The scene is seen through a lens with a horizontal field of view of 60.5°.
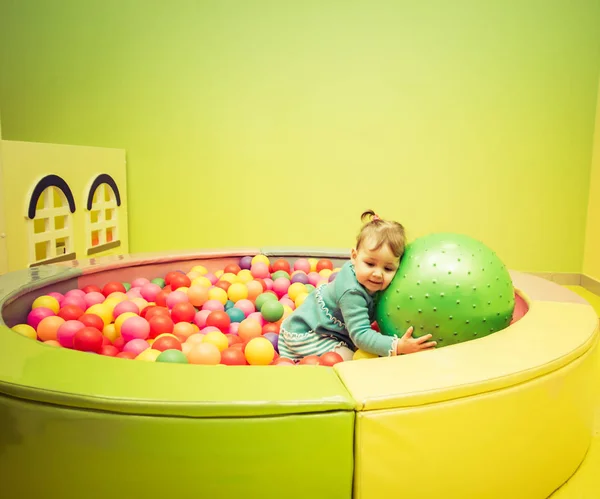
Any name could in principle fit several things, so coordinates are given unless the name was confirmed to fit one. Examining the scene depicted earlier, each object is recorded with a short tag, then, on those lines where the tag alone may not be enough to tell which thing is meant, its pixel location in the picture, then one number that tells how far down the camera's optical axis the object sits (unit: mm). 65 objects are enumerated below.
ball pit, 858
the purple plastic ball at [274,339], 1717
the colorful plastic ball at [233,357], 1476
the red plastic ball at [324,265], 2512
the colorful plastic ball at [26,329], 1600
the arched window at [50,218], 2408
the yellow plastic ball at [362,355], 1428
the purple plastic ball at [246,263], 2568
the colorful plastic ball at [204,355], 1463
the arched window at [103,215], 2914
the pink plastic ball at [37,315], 1743
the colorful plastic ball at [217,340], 1621
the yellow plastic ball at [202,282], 2188
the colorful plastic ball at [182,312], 1910
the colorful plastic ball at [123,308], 1874
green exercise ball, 1313
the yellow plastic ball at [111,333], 1783
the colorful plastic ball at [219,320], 1845
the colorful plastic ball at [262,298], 2043
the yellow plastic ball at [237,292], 2137
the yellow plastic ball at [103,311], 1852
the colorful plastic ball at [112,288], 2133
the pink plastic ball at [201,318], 1919
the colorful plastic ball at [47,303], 1812
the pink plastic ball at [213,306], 2008
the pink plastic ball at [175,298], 2008
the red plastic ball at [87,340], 1523
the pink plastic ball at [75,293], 1966
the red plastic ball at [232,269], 2459
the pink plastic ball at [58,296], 1904
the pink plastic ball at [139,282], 2285
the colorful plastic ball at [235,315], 1964
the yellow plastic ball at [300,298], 2055
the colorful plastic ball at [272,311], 1901
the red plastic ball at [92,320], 1714
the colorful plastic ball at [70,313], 1773
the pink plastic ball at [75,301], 1891
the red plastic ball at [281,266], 2498
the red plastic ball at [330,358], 1399
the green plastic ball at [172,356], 1377
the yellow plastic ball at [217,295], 2100
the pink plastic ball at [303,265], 2506
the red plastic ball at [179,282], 2223
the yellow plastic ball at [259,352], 1504
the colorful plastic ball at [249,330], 1787
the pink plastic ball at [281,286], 2271
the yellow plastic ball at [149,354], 1469
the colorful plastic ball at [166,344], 1550
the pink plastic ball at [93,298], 1985
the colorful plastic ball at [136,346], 1605
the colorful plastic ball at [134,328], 1707
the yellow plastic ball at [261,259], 2518
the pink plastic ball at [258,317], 1931
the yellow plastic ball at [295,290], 2139
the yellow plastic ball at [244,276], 2297
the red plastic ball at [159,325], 1762
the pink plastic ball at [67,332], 1613
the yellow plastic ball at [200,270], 2434
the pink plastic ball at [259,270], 2443
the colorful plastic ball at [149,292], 2150
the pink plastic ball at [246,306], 2039
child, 1369
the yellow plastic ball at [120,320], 1786
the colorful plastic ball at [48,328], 1662
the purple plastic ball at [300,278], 2334
